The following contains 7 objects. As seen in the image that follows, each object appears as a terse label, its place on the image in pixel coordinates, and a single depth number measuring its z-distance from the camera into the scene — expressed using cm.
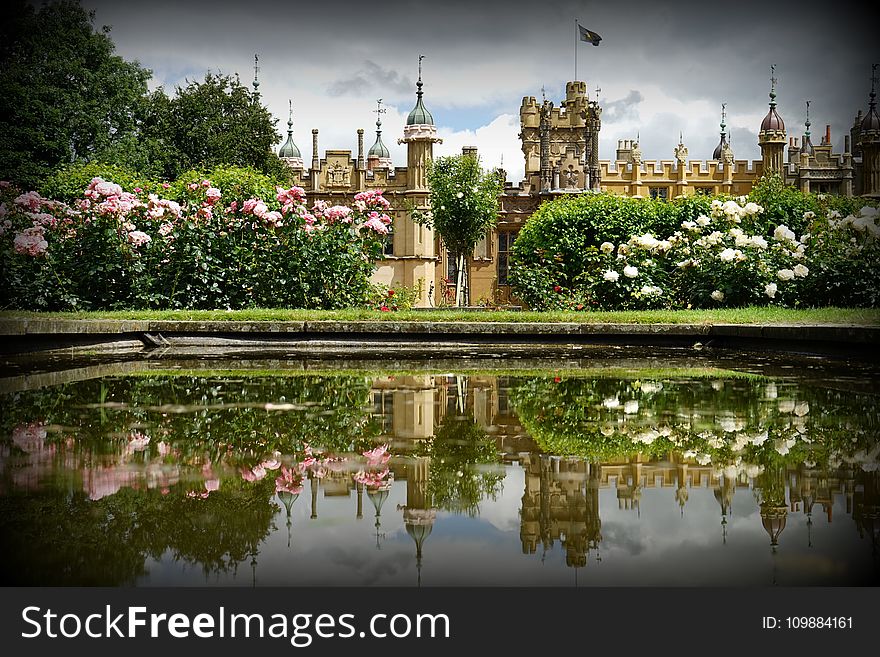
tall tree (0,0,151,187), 3012
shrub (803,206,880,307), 1242
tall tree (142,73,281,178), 3619
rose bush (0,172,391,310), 1233
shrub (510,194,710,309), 1480
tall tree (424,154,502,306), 2362
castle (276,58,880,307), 3731
